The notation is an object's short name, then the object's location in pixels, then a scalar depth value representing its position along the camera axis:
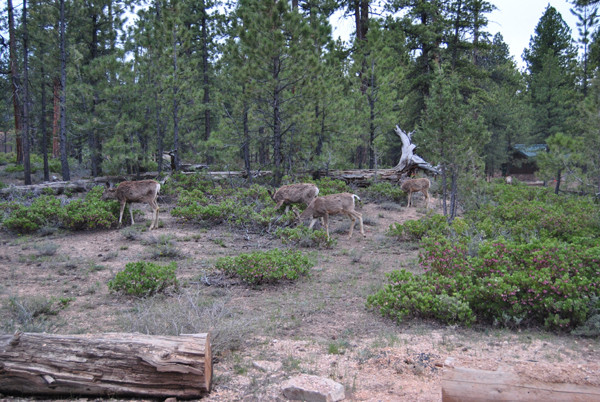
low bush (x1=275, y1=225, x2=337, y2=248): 11.66
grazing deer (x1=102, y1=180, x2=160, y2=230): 14.15
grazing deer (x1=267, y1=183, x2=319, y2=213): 14.29
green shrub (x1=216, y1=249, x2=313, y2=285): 8.27
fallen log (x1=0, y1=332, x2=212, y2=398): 3.99
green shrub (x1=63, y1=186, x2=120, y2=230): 12.78
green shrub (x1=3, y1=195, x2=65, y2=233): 12.72
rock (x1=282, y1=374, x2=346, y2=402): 3.99
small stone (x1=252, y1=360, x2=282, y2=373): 4.77
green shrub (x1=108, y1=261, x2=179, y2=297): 7.45
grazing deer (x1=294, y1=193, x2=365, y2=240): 13.04
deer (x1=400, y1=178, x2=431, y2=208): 17.81
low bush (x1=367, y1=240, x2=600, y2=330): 5.87
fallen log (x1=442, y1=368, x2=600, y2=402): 3.22
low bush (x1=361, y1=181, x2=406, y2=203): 18.27
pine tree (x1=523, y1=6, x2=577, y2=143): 33.88
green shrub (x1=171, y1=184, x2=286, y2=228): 13.43
